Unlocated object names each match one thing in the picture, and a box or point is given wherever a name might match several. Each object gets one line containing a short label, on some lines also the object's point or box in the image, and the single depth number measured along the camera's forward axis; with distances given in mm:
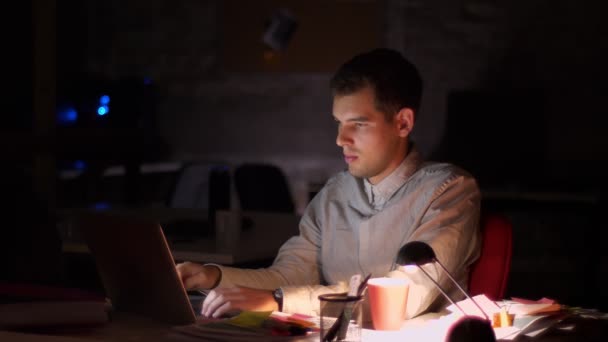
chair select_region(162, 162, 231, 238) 3516
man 2345
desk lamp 1593
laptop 1969
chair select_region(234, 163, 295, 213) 5242
